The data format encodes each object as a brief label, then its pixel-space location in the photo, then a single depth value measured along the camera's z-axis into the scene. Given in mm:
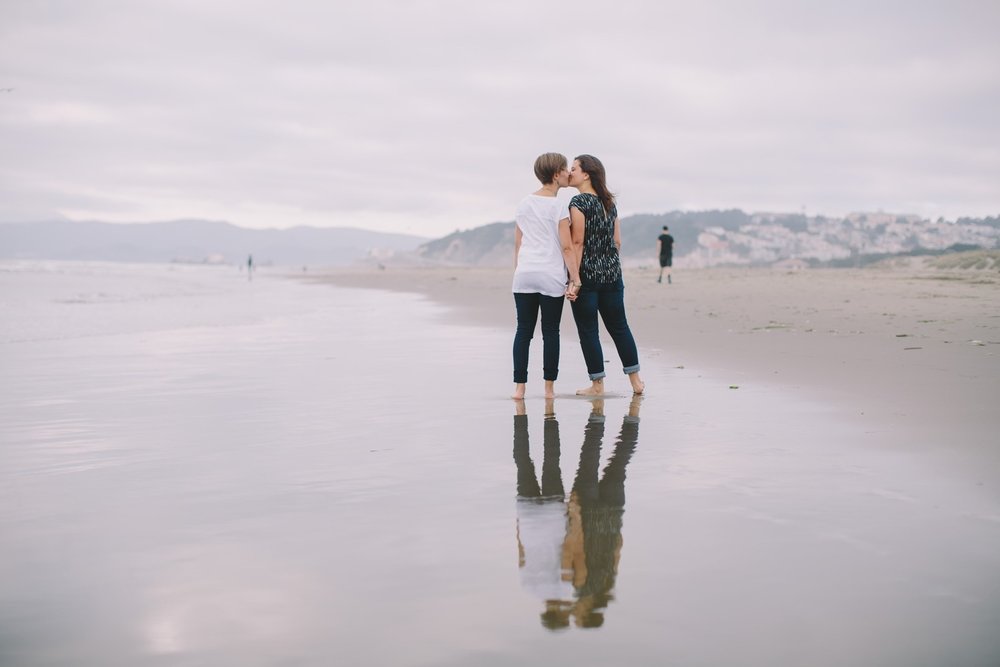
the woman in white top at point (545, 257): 7305
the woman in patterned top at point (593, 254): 7438
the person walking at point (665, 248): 30500
